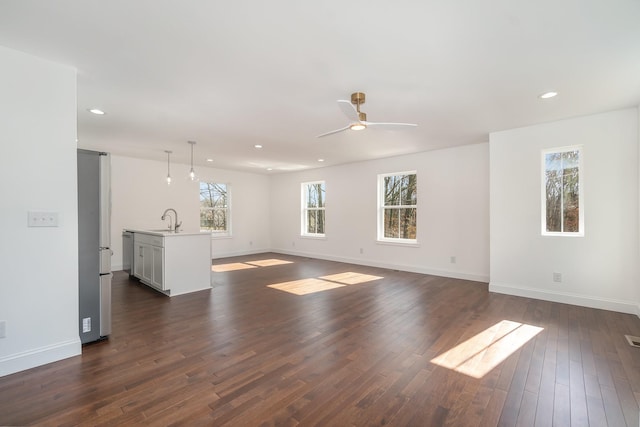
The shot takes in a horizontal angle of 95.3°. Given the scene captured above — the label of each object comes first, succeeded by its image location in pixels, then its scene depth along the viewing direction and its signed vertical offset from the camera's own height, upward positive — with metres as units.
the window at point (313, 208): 8.19 +0.13
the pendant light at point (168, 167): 6.84 +1.09
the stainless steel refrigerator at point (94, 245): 2.70 -0.31
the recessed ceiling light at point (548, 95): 3.06 +1.25
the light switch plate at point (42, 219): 2.31 -0.05
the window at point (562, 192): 3.96 +0.27
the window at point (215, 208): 7.88 +0.13
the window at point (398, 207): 6.24 +0.12
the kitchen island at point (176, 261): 4.35 -0.76
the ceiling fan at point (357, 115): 2.58 +0.94
